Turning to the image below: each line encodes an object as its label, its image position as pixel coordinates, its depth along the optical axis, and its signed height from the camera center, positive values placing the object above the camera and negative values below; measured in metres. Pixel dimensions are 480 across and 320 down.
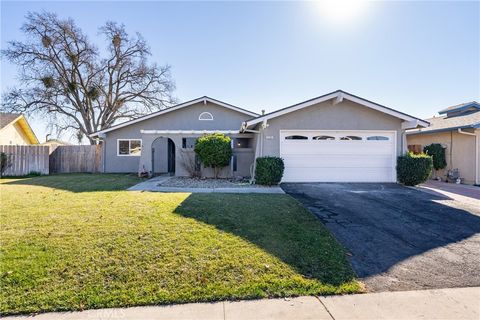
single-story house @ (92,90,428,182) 11.12 +0.96
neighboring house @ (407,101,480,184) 12.72 +1.09
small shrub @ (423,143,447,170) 14.18 +0.19
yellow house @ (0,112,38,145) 19.42 +2.37
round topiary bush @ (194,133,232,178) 12.24 +0.43
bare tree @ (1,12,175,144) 23.55 +8.63
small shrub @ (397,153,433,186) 10.60 -0.38
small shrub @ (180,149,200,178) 13.36 -0.19
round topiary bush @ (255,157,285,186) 10.28 -0.47
